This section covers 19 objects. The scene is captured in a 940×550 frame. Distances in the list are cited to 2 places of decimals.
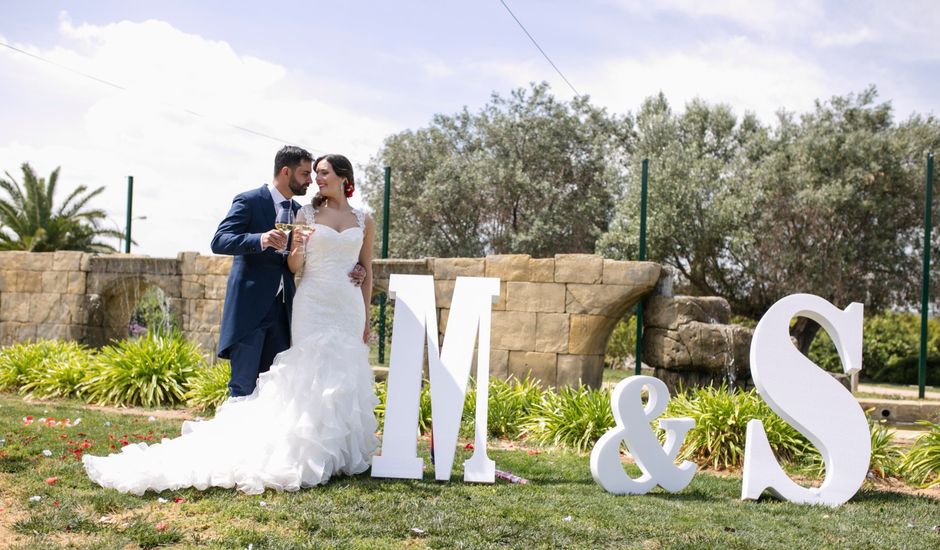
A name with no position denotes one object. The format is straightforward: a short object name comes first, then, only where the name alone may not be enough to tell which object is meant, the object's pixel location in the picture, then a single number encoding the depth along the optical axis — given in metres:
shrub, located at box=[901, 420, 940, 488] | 5.60
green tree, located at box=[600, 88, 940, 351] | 15.89
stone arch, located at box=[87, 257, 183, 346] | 10.60
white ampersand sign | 4.58
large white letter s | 4.62
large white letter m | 4.67
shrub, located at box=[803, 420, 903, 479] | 5.68
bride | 4.06
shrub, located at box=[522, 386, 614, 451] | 6.54
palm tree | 19.66
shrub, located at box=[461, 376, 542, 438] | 7.23
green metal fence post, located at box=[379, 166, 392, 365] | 10.77
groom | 4.47
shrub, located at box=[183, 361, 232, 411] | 7.90
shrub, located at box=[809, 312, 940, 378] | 18.59
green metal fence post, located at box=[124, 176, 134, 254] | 11.76
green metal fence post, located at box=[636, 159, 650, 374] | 8.73
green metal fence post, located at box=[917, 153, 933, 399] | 9.71
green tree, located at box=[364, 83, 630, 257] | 21.11
